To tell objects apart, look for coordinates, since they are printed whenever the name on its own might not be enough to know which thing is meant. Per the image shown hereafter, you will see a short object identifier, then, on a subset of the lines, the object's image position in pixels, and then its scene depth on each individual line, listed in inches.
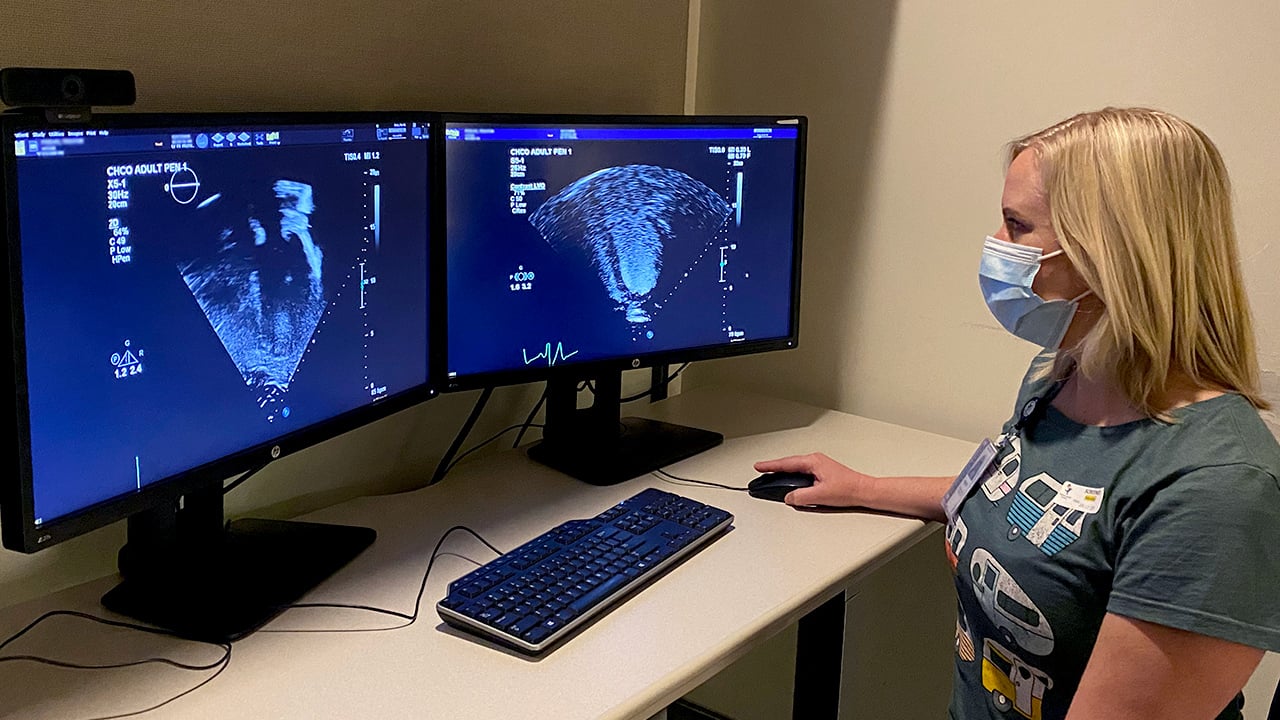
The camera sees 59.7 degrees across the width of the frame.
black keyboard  47.1
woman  41.8
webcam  37.4
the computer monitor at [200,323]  39.4
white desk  42.4
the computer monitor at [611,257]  62.2
